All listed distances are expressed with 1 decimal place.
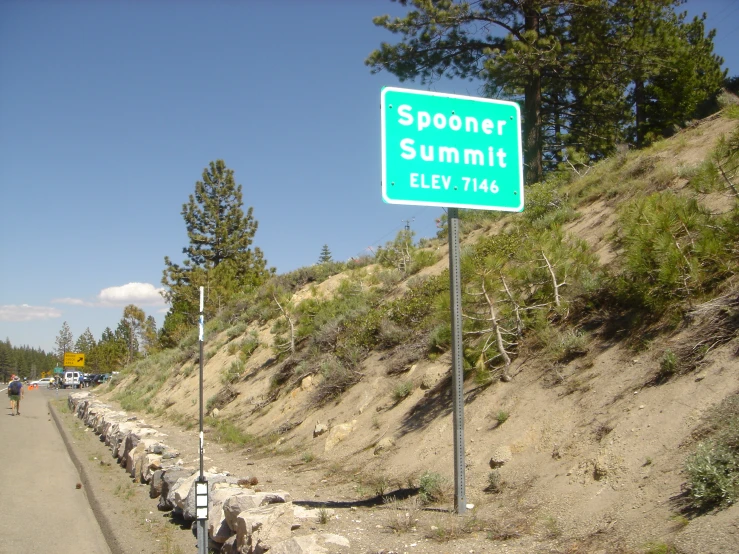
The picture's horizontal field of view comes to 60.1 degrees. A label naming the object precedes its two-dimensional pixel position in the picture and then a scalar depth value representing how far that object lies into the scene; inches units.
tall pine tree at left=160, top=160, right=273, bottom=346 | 1830.7
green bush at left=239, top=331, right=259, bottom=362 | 799.1
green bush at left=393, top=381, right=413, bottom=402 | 407.8
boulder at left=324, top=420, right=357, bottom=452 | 417.1
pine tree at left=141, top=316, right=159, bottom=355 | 2264.0
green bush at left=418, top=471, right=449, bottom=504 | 252.2
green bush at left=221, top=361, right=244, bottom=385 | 750.5
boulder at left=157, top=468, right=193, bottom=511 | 359.6
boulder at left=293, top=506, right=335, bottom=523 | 239.1
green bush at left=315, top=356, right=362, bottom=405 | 499.8
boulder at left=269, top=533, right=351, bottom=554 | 191.2
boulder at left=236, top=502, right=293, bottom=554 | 215.0
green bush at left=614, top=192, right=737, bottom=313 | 272.4
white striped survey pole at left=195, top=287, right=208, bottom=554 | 244.2
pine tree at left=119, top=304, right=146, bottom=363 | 2827.3
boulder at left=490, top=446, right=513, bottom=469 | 268.5
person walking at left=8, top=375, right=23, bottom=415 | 1096.2
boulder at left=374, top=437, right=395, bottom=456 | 357.7
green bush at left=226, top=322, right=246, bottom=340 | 963.3
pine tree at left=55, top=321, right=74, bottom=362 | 5999.0
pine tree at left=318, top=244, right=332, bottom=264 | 1098.9
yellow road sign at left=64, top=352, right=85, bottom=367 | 3127.5
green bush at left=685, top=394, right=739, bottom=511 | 167.8
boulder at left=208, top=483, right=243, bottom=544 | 270.2
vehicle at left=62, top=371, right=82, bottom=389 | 2915.6
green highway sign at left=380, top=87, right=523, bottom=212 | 219.5
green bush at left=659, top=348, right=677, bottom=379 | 242.8
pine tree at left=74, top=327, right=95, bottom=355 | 5369.1
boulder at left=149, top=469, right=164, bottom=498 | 400.5
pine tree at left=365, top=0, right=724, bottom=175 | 702.5
